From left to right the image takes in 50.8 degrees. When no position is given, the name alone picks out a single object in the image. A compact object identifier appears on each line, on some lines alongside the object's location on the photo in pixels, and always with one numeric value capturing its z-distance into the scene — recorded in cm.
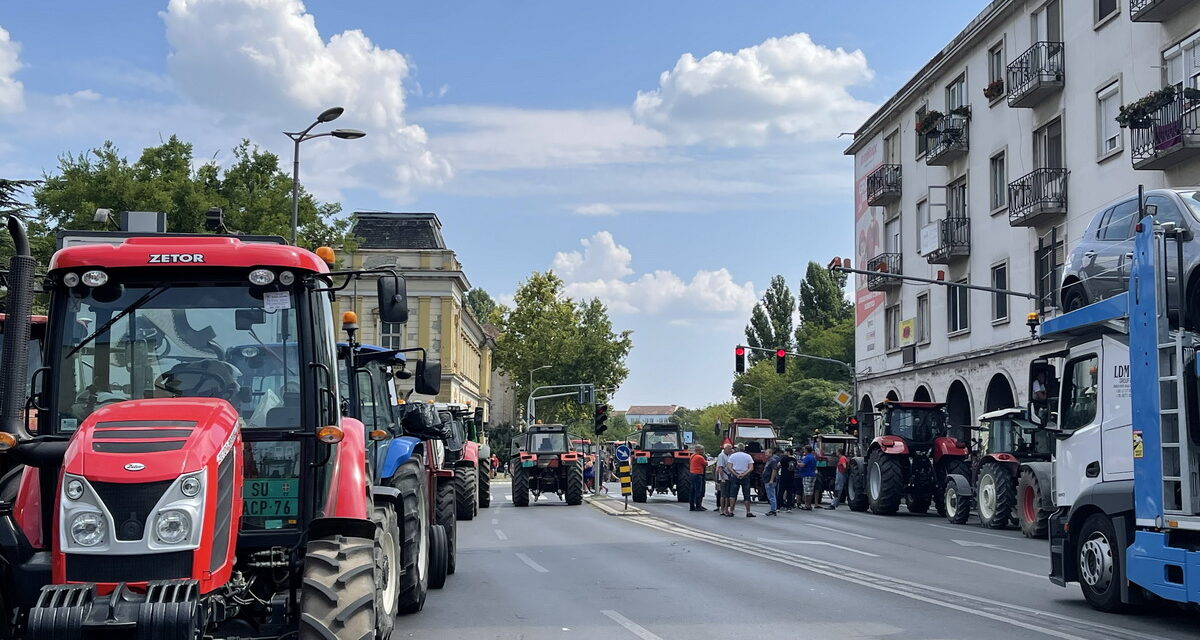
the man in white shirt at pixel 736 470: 3042
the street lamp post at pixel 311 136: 2550
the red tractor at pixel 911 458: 3102
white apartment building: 2955
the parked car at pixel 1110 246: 1353
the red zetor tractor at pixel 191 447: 620
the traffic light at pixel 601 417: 3759
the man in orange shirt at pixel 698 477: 3247
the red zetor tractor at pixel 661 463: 3759
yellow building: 7694
